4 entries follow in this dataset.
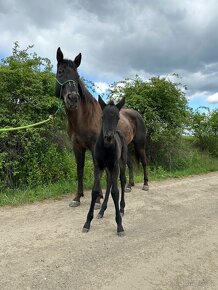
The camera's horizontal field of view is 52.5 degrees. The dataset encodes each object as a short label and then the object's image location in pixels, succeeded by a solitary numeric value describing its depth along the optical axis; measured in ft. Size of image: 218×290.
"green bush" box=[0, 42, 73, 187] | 15.81
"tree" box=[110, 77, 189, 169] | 25.01
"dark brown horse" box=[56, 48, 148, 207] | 11.50
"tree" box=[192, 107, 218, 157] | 31.31
